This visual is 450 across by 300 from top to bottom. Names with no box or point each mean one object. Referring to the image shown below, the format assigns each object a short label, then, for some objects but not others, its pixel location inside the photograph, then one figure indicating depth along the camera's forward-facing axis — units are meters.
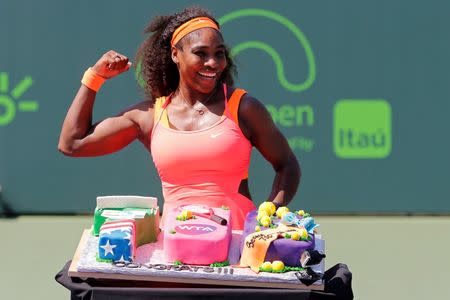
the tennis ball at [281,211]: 7.53
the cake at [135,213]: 7.63
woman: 8.23
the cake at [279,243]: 7.15
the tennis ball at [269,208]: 7.56
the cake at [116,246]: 7.12
